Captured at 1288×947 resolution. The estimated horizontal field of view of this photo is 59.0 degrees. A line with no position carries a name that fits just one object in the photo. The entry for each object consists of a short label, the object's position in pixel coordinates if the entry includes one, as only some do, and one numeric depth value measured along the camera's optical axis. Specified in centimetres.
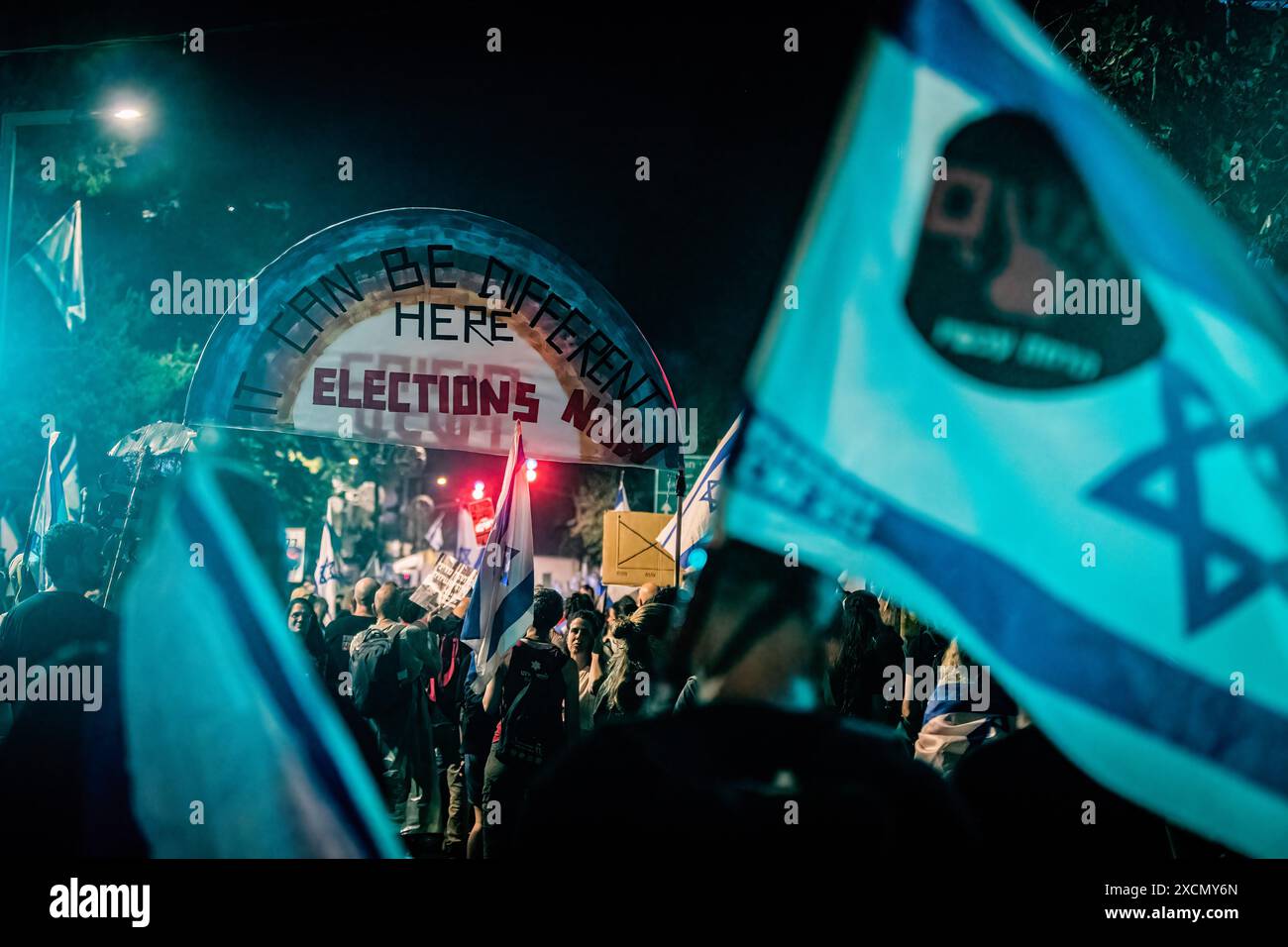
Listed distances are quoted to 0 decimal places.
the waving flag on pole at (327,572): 1384
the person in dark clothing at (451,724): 741
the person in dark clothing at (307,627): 803
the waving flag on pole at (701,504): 720
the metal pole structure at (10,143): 716
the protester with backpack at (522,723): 618
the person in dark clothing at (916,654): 677
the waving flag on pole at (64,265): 826
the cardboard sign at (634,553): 851
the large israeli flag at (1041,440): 280
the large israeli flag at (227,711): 446
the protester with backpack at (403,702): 689
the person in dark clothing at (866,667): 671
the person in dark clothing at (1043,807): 493
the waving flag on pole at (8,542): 952
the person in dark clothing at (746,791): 195
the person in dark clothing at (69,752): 469
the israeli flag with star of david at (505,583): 659
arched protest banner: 682
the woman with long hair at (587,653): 714
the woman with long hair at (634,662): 652
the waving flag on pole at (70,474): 962
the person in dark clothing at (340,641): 767
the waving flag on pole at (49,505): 891
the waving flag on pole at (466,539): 1510
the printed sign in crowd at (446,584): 909
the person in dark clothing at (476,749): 656
